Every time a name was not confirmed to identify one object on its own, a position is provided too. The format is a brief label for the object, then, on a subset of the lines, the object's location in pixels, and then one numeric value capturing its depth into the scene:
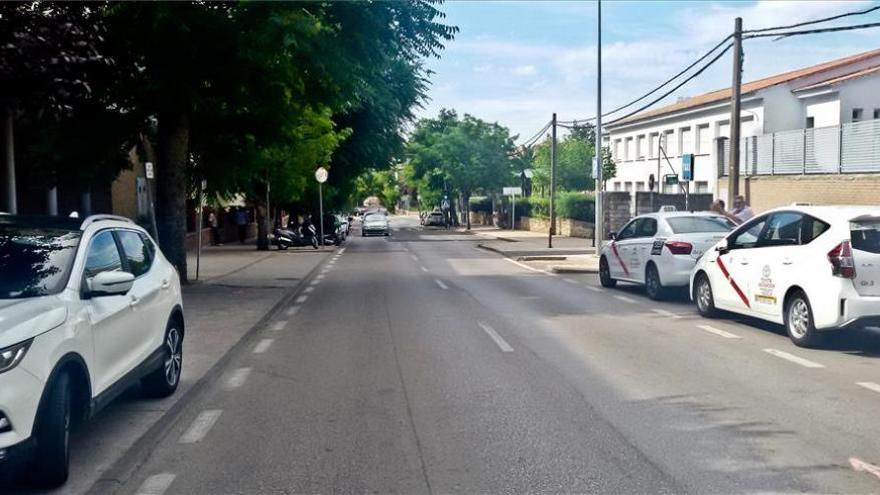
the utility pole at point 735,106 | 20.58
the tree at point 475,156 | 70.56
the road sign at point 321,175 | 31.67
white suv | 4.80
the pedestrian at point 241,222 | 41.53
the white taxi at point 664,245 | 15.06
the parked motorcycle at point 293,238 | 35.62
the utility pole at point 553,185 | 41.14
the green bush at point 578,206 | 46.92
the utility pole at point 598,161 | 27.92
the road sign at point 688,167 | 23.97
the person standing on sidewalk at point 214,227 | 38.00
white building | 37.25
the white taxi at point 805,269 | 9.66
